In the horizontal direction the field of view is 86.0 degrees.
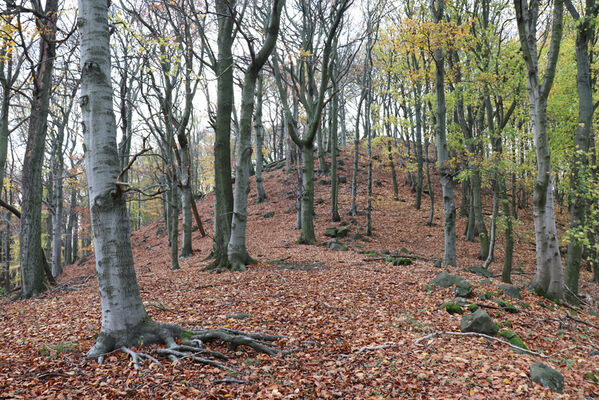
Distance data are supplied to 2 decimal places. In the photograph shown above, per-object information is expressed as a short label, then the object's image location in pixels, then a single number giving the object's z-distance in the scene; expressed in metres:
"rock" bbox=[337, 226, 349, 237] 15.84
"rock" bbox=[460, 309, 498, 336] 4.86
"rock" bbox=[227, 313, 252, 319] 5.25
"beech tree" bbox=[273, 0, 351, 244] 12.67
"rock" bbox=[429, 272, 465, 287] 7.11
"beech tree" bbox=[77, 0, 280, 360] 3.60
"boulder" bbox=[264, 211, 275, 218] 20.64
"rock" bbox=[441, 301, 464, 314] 5.77
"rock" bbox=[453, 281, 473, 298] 6.58
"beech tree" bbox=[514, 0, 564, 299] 6.84
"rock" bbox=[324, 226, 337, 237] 15.76
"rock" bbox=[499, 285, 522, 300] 7.02
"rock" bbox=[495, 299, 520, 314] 6.09
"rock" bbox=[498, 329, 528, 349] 4.62
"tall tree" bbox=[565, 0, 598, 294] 8.44
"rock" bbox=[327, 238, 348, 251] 13.14
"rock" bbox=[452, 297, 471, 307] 6.04
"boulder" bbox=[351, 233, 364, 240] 15.76
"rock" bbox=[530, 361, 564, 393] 3.42
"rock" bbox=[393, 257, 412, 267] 9.89
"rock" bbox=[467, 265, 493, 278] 10.51
